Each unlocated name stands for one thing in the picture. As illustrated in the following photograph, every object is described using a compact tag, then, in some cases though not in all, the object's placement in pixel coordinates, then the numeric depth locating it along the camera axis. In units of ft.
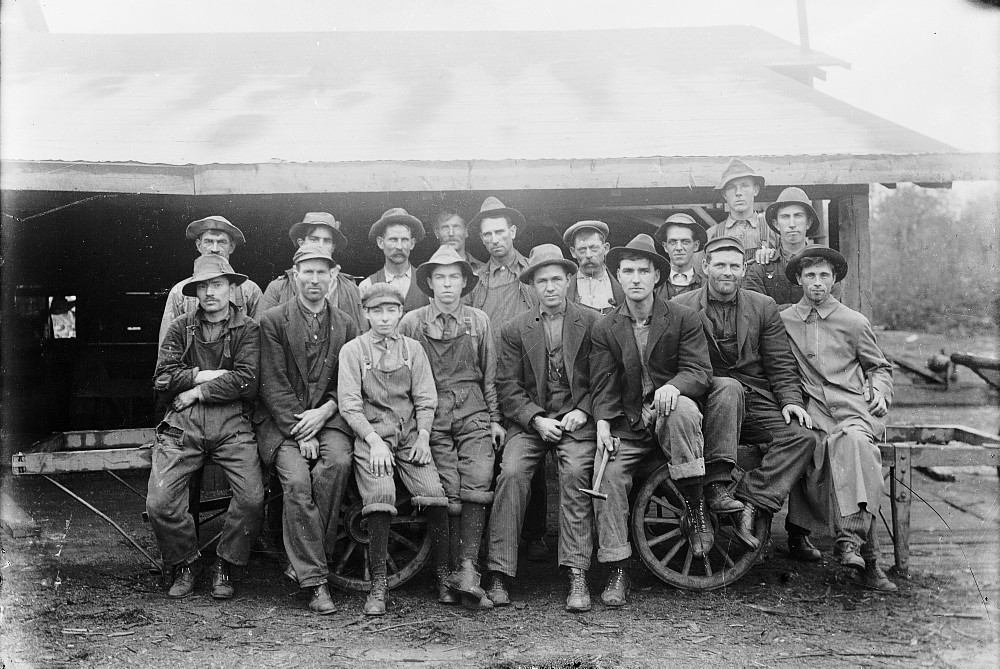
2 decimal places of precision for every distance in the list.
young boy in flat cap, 13.51
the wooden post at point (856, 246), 18.06
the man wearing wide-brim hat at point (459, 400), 13.92
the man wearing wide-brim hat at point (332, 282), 15.93
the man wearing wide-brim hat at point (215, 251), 15.34
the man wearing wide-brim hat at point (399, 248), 16.52
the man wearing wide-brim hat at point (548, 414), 13.80
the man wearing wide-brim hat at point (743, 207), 16.52
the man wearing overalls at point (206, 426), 13.70
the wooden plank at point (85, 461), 15.17
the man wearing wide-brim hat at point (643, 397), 13.64
